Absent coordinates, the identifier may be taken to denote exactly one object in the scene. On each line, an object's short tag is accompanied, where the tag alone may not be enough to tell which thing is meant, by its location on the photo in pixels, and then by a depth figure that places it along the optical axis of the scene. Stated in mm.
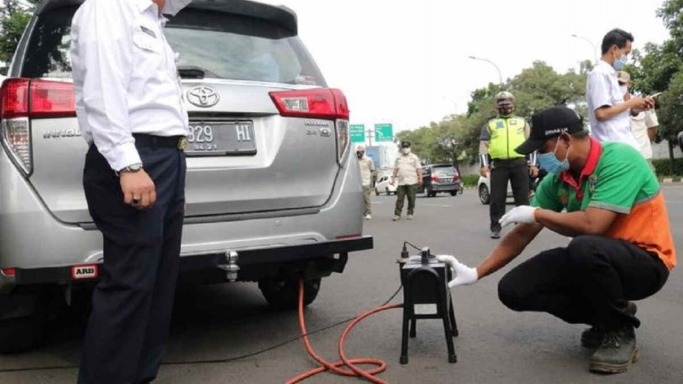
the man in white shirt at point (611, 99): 4796
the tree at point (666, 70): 30016
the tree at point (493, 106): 45375
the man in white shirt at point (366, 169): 13550
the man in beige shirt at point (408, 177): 13062
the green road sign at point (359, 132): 53375
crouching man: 2893
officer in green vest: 7383
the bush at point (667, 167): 32594
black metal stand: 3074
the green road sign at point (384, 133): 56594
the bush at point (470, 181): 45141
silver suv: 2715
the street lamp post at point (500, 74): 41594
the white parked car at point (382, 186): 41031
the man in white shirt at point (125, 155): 2230
